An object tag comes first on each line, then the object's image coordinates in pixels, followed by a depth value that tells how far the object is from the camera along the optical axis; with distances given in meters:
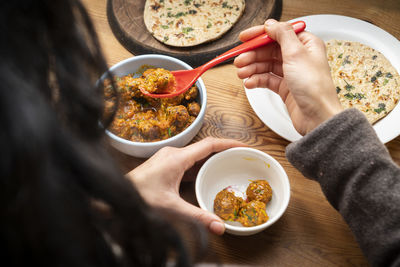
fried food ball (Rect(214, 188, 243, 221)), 0.94
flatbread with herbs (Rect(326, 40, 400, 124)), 1.18
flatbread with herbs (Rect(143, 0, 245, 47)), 1.33
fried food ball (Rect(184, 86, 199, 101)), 1.12
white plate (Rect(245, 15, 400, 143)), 1.08
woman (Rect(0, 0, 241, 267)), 0.35
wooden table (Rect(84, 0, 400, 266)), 0.94
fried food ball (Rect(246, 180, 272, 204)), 0.95
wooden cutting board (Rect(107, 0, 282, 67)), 1.29
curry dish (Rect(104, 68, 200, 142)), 1.07
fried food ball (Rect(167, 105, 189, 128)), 1.06
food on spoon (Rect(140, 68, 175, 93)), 1.09
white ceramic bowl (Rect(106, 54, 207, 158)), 1.00
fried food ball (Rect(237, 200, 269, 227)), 0.91
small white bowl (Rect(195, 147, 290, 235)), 0.91
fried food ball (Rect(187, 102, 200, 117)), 1.09
